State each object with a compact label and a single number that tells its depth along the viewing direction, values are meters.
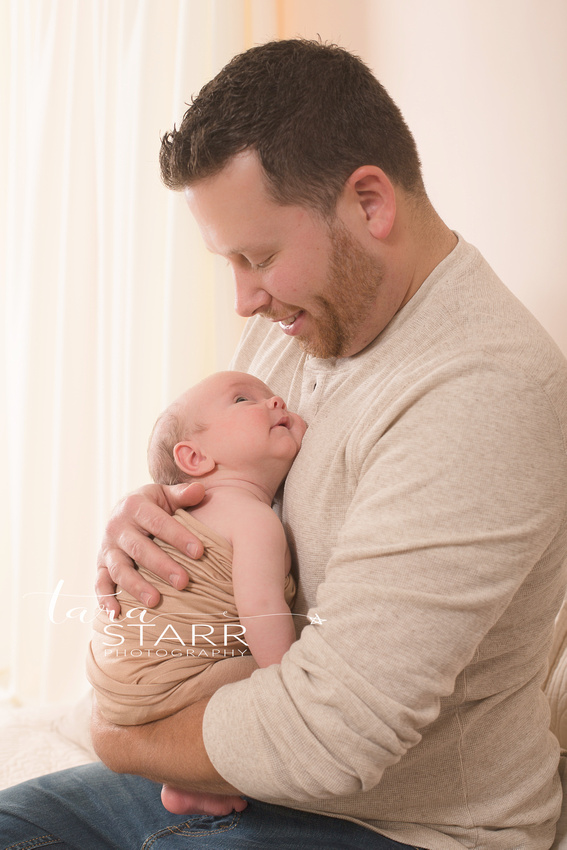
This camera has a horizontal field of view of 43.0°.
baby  1.00
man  0.81
